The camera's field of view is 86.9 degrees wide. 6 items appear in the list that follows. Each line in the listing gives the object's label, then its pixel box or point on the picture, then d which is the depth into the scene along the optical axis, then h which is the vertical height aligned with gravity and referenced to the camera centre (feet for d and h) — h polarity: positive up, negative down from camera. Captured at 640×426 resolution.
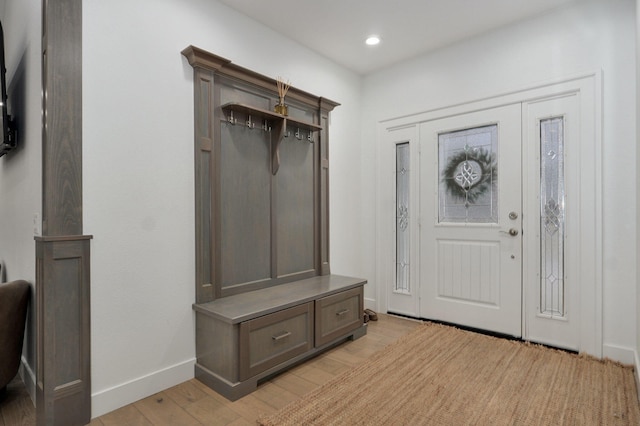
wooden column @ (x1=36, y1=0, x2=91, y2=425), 5.81 -0.56
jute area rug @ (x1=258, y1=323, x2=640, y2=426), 6.16 -3.77
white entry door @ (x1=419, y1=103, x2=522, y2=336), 9.92 -0.29
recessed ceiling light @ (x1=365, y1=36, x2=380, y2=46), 10.42 +5.35
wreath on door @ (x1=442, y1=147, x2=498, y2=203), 10.39 +1.17
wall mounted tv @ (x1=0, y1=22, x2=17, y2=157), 7.48 +2.08
